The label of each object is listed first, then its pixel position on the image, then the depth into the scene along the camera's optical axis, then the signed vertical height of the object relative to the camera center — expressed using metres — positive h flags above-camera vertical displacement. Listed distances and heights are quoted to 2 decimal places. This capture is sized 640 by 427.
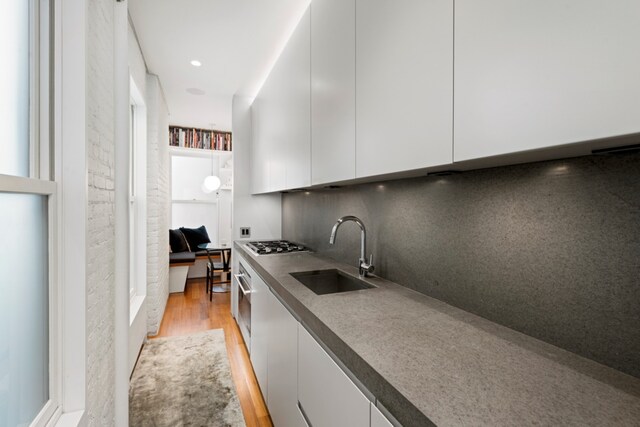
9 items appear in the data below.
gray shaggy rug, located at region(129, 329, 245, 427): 1.90 -1.34
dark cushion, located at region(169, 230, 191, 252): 5.20 -0.50
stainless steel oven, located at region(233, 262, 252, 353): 2.49 -0.84
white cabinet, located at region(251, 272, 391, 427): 0.86 -0.66
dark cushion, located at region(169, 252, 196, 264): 4.60 -0.71
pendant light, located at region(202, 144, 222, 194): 5.59 +0.61
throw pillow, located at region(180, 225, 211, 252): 5.62 -0.44
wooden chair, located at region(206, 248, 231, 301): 4.44 -0.86
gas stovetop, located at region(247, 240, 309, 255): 2.52 -0.32
